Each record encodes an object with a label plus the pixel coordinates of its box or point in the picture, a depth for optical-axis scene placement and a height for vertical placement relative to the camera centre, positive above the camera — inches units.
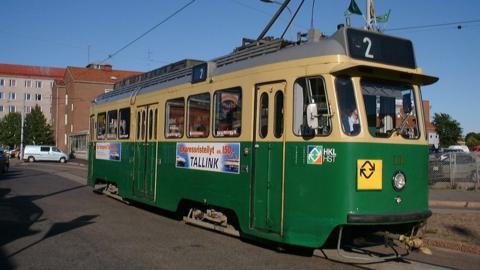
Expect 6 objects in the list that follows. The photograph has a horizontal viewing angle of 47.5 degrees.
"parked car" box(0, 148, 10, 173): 1067.2 -28.2
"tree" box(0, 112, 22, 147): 3339.1 +122.1
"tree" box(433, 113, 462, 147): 2876.5 +148.2
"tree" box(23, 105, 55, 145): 2898.6 +107.1
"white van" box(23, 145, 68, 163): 2032.5 -17.1
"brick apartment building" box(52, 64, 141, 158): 2755.9 +303.8
